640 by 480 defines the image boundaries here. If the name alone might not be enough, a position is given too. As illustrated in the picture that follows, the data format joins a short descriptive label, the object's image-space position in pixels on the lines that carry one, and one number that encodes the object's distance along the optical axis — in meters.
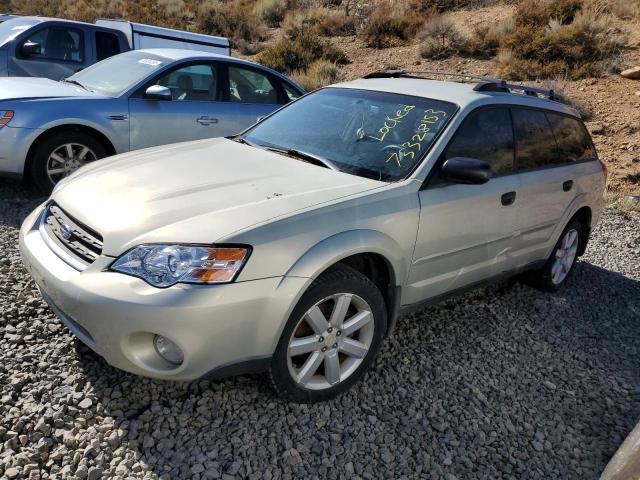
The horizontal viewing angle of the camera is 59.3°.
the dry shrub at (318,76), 14.59
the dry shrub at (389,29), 18.25
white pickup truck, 7.78
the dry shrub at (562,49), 13.85
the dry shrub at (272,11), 23.05
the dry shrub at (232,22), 21.12
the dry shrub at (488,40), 16.31
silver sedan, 5.16
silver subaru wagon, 2.47
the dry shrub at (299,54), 16.73
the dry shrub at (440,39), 16.48
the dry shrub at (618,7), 16.75
